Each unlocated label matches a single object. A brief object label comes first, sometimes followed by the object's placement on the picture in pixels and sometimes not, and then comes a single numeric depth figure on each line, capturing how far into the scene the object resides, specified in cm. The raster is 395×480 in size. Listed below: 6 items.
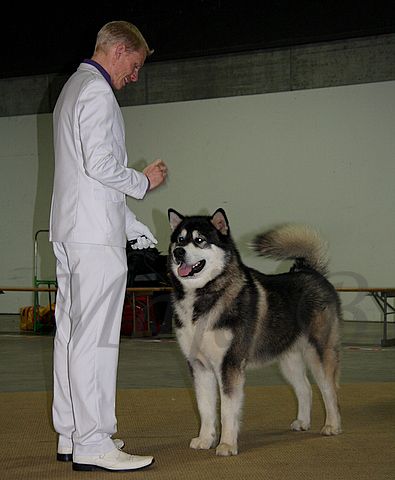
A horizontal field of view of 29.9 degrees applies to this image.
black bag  863
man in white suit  269
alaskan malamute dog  314
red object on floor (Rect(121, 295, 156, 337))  841
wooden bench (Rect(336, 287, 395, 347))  746
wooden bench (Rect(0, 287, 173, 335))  807
